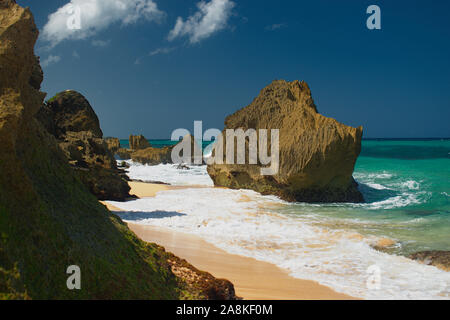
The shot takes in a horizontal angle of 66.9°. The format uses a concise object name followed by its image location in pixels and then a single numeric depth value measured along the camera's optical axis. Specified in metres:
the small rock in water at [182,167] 22.57
